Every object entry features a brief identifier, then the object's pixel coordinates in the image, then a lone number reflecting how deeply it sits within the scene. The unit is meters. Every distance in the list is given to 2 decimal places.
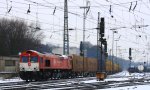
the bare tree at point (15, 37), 90.75
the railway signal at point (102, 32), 36.62
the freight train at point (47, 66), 42.47
